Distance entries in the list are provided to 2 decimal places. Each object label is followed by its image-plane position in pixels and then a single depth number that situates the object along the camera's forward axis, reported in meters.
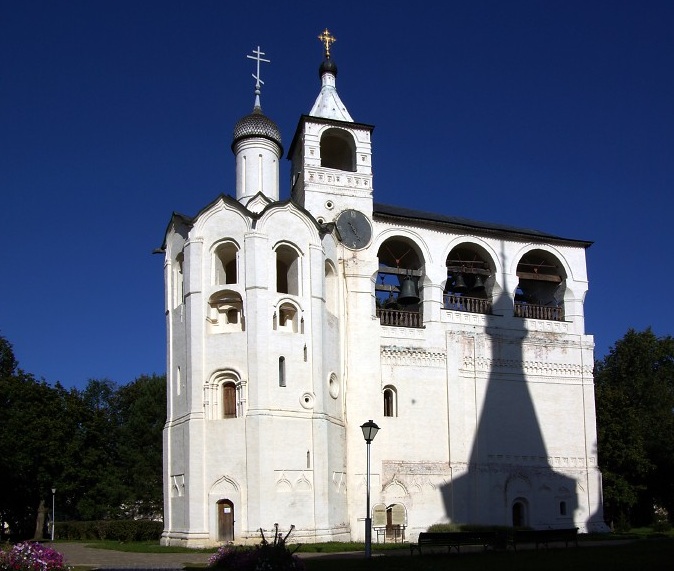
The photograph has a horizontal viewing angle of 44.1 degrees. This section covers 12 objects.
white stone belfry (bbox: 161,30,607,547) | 27.39
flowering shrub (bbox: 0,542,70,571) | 14.34
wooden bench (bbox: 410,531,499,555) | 22.17
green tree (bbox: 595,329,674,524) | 38.06
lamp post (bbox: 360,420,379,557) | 20.45
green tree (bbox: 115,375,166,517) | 46.44
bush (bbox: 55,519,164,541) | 33.06
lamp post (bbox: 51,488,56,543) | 38.78
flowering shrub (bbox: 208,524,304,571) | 14.88
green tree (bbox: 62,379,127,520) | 41.66
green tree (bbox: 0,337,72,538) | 38.00
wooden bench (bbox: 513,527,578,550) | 23.19
